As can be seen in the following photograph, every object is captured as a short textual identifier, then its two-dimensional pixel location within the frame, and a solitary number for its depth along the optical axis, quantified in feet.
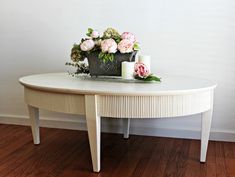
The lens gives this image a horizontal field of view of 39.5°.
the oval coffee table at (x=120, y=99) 5.33
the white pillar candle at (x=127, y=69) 6.12
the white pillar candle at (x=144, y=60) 6.42
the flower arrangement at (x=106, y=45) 6.09
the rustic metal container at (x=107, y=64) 6.28
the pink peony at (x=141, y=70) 6.02
